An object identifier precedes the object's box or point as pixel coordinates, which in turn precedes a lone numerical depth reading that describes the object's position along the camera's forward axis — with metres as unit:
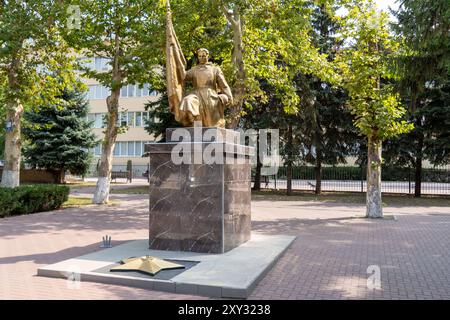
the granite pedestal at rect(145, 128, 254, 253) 7.70
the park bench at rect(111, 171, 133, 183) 38.33
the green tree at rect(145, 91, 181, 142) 24.09
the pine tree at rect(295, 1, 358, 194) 22.48
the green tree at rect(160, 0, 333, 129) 15.05
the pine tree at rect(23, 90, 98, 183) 29.27
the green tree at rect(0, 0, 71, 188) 14.53
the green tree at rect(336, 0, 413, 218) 13.52
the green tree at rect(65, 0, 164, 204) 16.27
